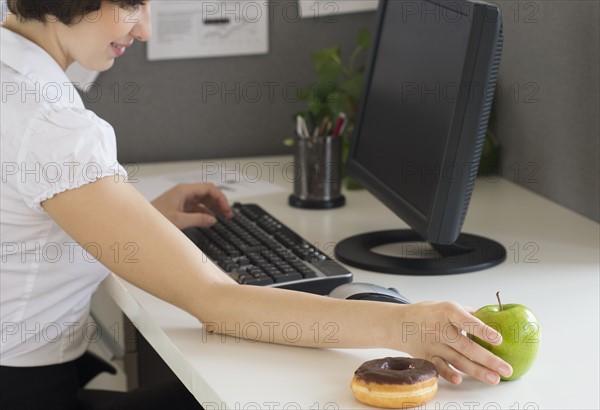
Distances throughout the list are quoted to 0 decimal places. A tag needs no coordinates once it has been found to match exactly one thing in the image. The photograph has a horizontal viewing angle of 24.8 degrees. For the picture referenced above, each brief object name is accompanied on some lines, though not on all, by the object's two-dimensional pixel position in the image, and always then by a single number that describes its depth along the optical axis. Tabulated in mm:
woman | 1649
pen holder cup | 2402
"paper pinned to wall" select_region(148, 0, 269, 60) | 2745
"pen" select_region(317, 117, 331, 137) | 2448
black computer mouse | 1759
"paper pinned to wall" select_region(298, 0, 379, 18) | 2803
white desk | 1567
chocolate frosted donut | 1521
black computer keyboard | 1888
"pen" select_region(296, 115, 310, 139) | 2445
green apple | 1599
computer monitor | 1840
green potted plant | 2551
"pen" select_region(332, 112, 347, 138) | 2440
